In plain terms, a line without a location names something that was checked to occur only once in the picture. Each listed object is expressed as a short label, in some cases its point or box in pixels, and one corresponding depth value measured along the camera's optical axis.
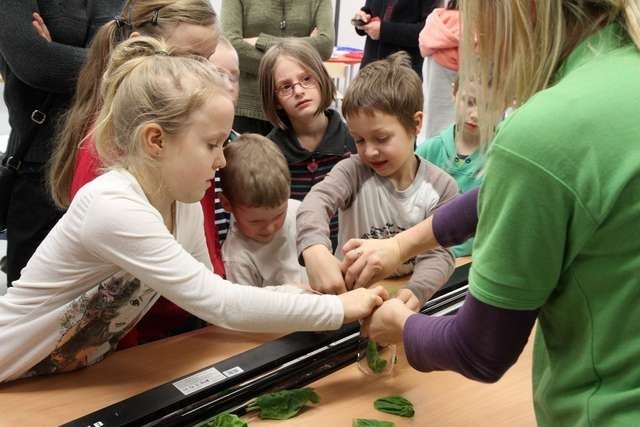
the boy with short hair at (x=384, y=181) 1.60
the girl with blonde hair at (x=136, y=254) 1.18
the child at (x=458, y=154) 2.08
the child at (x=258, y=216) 1.65
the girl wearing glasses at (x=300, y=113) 2.17
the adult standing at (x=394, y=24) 3.53
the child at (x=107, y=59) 1.58
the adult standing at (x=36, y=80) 2.01
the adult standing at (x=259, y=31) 2.92
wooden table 1.19
